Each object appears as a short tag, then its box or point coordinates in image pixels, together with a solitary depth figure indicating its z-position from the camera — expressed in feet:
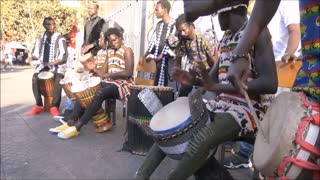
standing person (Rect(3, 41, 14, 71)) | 36.68
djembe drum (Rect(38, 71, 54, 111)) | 16.69
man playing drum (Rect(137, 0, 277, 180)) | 4.88
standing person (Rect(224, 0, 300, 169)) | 7.81
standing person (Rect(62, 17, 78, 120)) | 15.46
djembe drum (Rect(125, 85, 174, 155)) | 9.01
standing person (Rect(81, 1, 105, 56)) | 15.73
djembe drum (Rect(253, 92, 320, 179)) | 2.81
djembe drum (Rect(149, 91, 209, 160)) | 5.36
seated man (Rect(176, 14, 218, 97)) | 10.10
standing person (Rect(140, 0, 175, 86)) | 12.31
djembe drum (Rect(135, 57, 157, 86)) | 12.46
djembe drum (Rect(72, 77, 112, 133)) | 12.42
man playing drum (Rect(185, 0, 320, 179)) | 2.84
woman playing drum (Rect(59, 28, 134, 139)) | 12.16
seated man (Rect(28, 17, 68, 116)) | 16.63
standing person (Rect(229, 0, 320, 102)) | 3.13
